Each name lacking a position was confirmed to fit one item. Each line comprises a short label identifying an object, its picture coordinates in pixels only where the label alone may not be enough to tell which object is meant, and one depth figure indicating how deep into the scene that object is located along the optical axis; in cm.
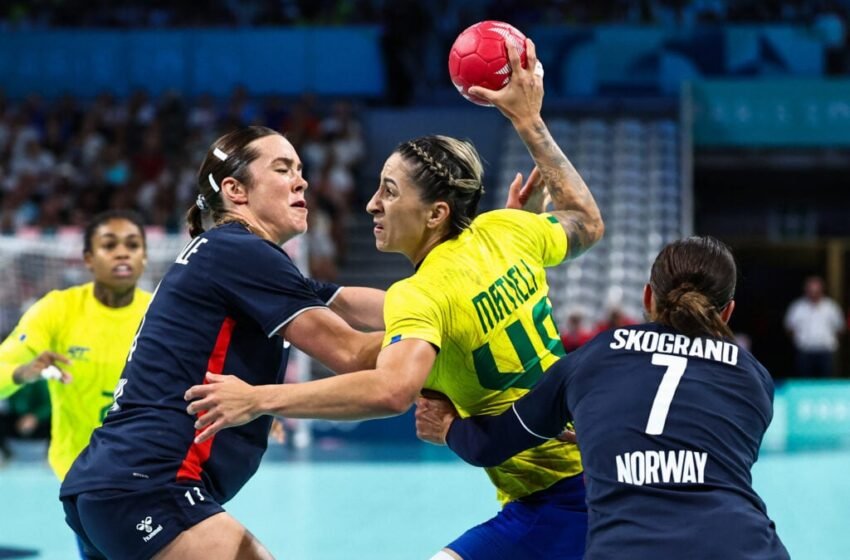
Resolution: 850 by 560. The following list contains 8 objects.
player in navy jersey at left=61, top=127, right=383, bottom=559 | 621
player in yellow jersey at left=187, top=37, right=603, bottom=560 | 671
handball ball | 773
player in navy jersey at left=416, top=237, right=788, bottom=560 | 543
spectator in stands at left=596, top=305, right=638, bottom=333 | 2636
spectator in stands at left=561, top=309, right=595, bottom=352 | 2645
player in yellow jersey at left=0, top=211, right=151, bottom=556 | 1147
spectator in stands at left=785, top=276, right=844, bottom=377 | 3187
